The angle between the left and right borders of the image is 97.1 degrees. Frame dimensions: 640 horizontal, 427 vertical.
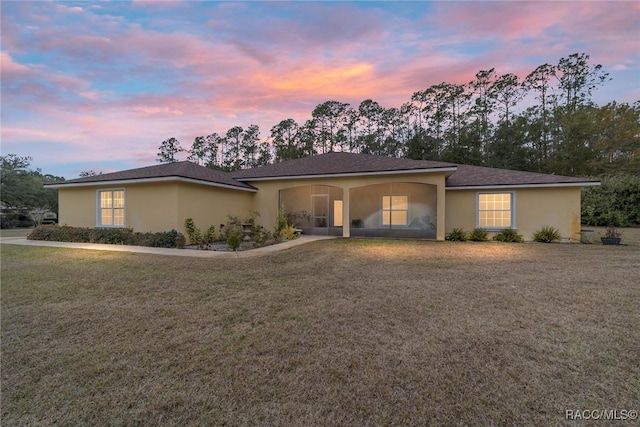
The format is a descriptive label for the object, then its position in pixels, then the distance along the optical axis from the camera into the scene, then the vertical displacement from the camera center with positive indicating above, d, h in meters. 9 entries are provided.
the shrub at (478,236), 13.28 -1.26
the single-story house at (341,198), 12.56 +0.60
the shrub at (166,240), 11.29 -1.18
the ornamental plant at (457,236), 13.30 -1.26
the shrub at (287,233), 13.55 -1.12
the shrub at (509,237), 12.93 -1.28
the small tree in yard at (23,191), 24.38 +1.82
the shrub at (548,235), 12.75 -1.18
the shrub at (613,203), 18.84 +0.43
